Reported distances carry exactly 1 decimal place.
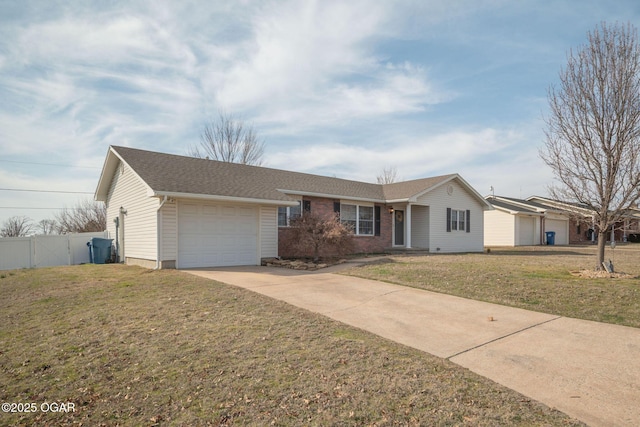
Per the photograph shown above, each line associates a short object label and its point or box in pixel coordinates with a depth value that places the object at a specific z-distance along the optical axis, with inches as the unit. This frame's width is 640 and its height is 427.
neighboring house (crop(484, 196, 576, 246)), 1087.6
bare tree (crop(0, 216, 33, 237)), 1264.8
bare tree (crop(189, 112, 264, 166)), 1202.0
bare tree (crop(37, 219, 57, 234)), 1339.8
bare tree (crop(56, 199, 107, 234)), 1219.9
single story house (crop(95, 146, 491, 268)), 465.7
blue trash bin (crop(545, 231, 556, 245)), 1192.2
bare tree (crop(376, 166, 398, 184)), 1743.4
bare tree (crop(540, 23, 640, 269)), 361.7
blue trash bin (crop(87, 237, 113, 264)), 609.6
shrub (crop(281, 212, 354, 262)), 512.7
